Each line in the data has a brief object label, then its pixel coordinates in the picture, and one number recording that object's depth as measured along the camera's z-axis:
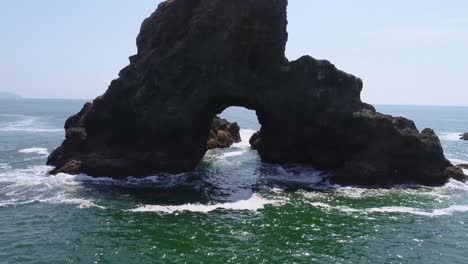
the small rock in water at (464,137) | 91.57
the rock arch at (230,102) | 42.94
